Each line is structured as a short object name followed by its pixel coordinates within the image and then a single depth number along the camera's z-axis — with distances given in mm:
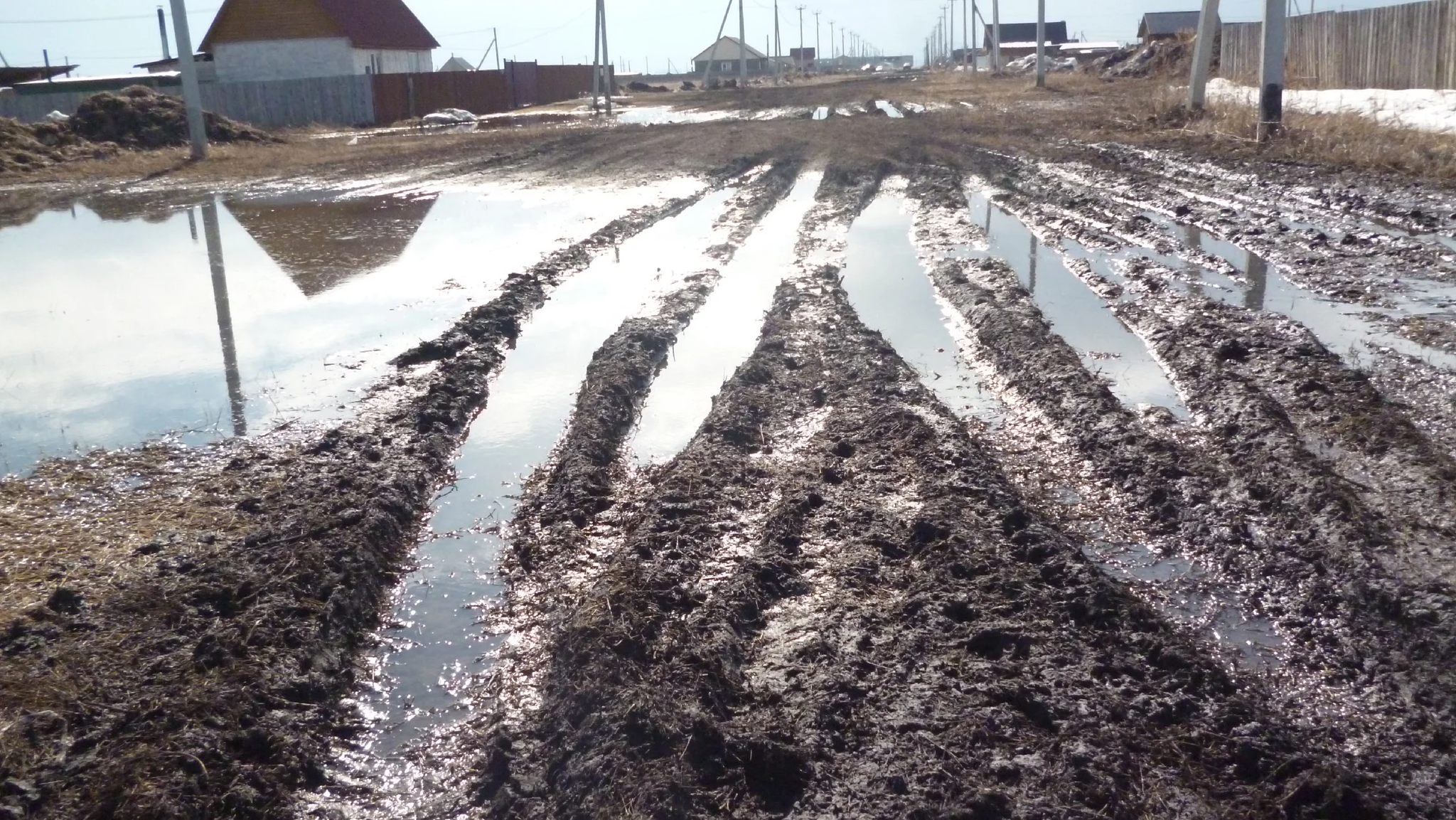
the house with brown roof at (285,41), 48094
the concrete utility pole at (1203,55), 23625
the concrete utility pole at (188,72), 26375
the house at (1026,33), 101375
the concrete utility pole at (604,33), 49847
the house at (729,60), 112750
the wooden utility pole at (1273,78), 18984
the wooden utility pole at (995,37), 61344
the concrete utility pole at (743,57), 67425
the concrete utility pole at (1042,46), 45469
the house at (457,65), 103812
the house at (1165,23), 67669
